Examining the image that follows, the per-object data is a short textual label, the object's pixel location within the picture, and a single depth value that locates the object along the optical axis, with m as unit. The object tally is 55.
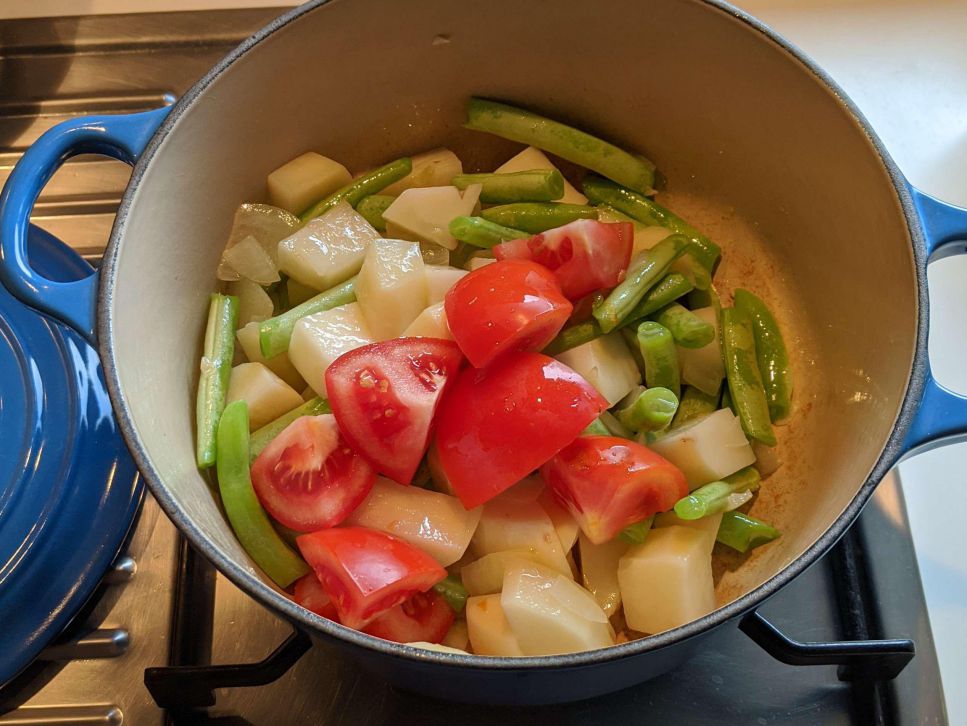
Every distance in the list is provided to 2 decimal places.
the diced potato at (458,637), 0.27
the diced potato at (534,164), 0.33
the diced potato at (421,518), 0.26
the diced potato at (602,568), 0.28
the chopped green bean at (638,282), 0.29
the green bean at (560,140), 0.33
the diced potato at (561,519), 0.27
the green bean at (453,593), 0.27
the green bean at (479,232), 0.31
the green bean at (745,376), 0.29
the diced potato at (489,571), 0.27
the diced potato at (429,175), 0.34
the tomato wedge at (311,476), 0.26
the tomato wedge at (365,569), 0.24
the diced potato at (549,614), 0.25
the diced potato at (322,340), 0.28
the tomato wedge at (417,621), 0.26
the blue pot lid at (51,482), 0.28
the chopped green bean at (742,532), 0.28
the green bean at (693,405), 0.30
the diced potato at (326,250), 0.31
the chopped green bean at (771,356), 0.31
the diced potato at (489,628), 0.25
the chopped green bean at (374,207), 0.33
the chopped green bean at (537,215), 0.32
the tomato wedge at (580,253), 0.30
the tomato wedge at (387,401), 0.26
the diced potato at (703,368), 0.31
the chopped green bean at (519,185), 0.32
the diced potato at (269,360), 0.30
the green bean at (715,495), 0.26
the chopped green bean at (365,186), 0.33
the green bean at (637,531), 0.27
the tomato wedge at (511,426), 0.26
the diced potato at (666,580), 0.26
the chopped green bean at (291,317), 0.29
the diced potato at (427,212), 0.32
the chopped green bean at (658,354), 0.29
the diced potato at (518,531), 0.27
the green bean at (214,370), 0.28
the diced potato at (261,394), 0.29
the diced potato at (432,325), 0.28
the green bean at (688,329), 0.30
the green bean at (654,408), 0.28
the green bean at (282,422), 0.28
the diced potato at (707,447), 0.28
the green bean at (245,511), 0.27
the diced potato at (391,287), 0.29
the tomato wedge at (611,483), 0.26
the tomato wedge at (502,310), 0.26
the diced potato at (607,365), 0.29
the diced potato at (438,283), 0.30
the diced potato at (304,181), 0.32
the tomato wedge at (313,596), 0.26
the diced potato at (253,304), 0.31
